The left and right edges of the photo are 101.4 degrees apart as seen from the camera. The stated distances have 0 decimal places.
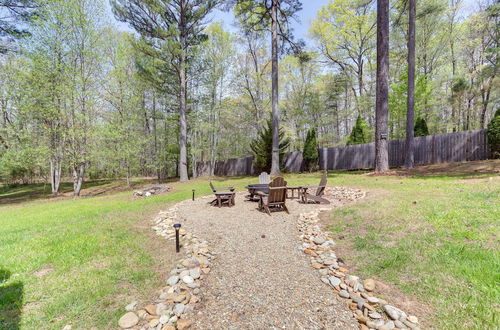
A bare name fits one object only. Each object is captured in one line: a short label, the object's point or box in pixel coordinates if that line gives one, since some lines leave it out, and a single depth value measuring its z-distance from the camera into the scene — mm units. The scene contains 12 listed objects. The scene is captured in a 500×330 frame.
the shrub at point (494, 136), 9477
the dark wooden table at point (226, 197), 6520
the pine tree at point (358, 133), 17250
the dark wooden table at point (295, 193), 6620
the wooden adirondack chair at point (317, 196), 6362
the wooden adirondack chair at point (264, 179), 8344
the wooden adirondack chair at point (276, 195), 5587
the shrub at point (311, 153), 15406
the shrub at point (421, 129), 14180
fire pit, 6887
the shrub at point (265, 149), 15609
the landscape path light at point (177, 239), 3388
